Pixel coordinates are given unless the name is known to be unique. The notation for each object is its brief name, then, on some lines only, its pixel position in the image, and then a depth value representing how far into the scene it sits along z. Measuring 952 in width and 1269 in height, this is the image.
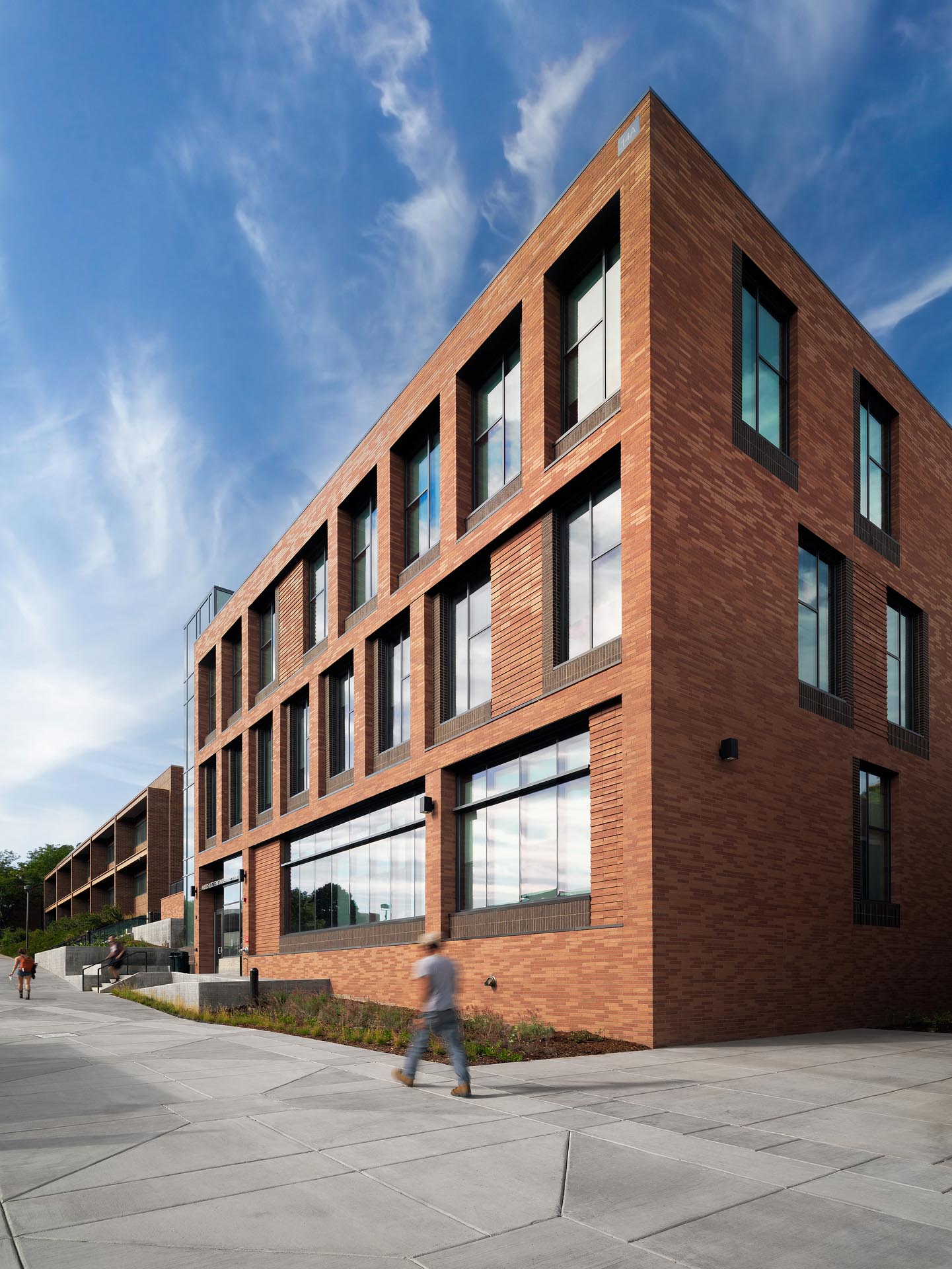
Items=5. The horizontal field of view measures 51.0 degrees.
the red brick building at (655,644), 16.36
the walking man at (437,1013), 10.09
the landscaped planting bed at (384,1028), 14.16
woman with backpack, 30.27
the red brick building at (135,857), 66.81
